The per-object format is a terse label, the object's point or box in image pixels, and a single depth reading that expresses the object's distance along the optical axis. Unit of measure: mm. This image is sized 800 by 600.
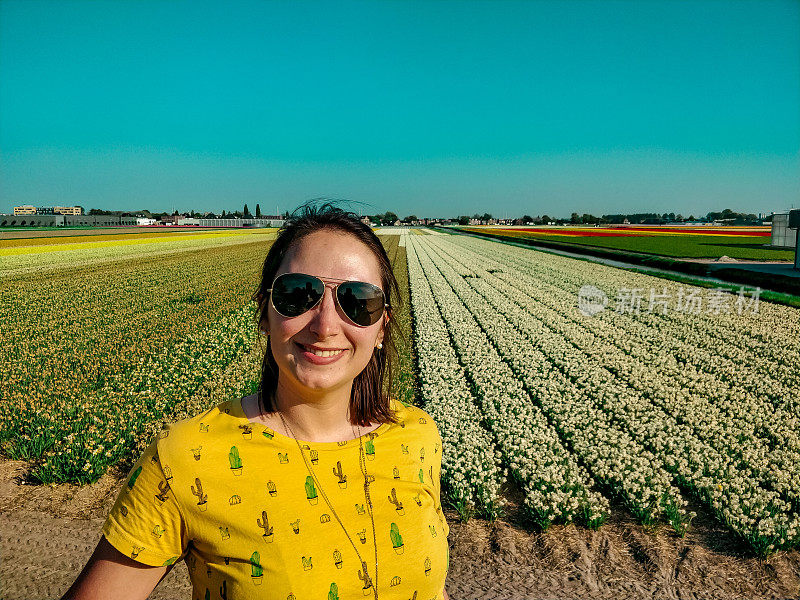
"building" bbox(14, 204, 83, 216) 151625
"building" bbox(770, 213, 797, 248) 45844
